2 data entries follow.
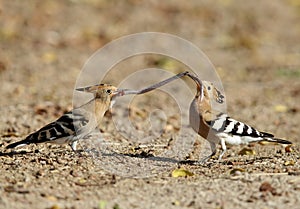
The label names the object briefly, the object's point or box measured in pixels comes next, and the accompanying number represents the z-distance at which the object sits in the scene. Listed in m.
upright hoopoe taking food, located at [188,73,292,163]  15.17
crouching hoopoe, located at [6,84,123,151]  14.87
